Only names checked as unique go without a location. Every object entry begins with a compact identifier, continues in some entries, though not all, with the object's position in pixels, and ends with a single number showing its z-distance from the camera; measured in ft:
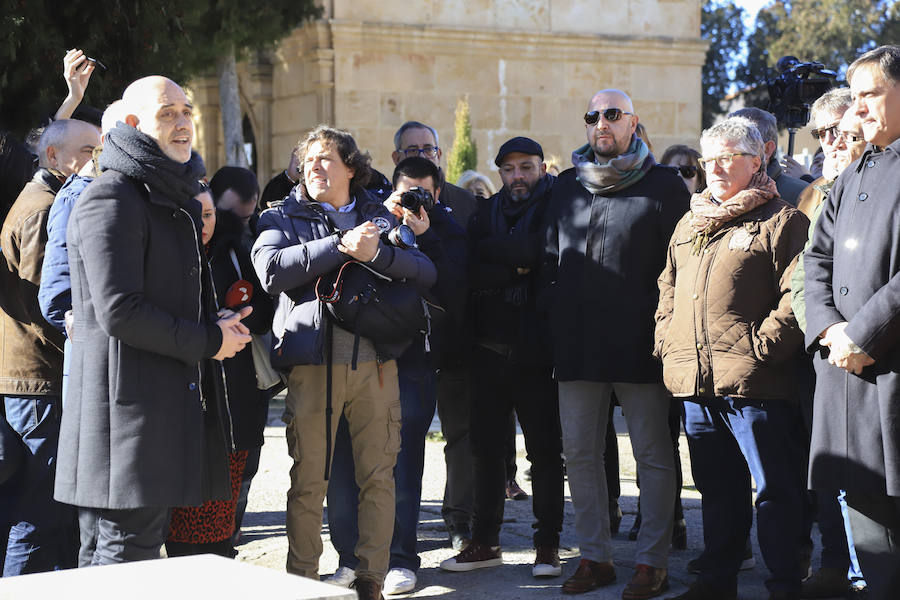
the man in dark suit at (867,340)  12.25
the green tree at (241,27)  40.86
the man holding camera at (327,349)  15.40
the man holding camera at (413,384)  16.99
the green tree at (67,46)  22.72
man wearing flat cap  18.12
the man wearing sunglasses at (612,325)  16.97
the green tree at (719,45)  119.85
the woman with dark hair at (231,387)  15.61
